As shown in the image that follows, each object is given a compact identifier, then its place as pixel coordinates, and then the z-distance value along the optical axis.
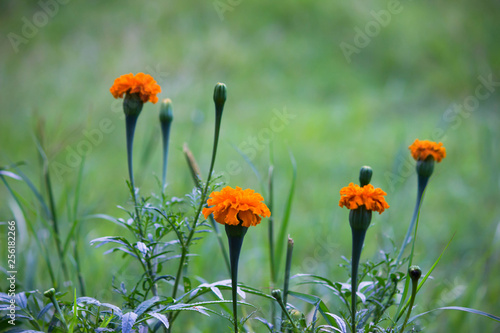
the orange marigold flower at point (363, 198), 2.10
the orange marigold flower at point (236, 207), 2.08
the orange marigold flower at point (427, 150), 2.19
